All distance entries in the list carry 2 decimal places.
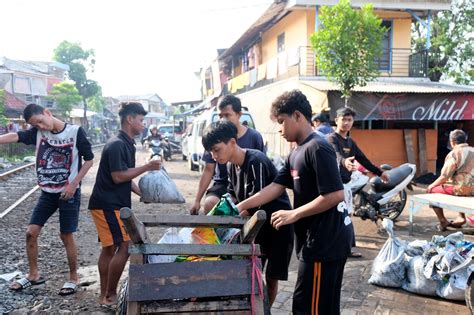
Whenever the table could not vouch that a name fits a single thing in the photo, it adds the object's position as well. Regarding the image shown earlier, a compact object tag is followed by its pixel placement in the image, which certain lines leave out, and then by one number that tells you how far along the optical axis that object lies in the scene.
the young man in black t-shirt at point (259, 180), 3.06
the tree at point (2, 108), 18.73
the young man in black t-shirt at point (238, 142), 4.26
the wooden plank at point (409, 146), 13.16
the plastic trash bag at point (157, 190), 3.79
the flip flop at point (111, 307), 3.79
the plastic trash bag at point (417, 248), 4.52
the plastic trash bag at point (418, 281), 4.22
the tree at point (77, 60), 45.59
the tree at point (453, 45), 20.78
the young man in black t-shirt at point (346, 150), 5.30
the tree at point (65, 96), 34.09
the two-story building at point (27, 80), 33.94
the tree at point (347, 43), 10.55
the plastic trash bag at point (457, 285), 4.00
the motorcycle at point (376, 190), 6.77
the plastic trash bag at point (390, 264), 4.43
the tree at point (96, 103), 52.41
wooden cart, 2.15
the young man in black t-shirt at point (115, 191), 3.71
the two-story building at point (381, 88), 12.59
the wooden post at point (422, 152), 13.12
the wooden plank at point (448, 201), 5.47
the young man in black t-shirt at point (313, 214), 2.40
